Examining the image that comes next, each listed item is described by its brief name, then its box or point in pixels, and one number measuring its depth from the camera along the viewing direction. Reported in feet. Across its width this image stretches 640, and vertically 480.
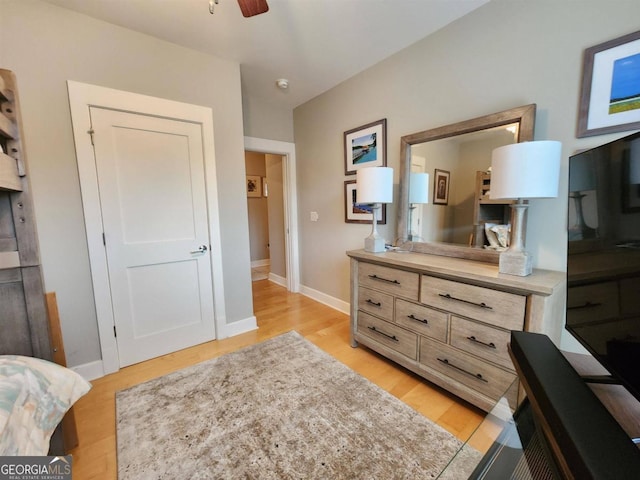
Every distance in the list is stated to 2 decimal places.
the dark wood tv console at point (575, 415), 1.72
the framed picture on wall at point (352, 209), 8.91
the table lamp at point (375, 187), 6.79
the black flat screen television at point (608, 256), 2.33
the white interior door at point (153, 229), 6.51
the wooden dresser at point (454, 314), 4.37
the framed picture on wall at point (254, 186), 17.34
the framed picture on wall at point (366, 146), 8.13
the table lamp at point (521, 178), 4.25
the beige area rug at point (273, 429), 4.13
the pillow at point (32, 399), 2.66
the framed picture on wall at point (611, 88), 4.13
